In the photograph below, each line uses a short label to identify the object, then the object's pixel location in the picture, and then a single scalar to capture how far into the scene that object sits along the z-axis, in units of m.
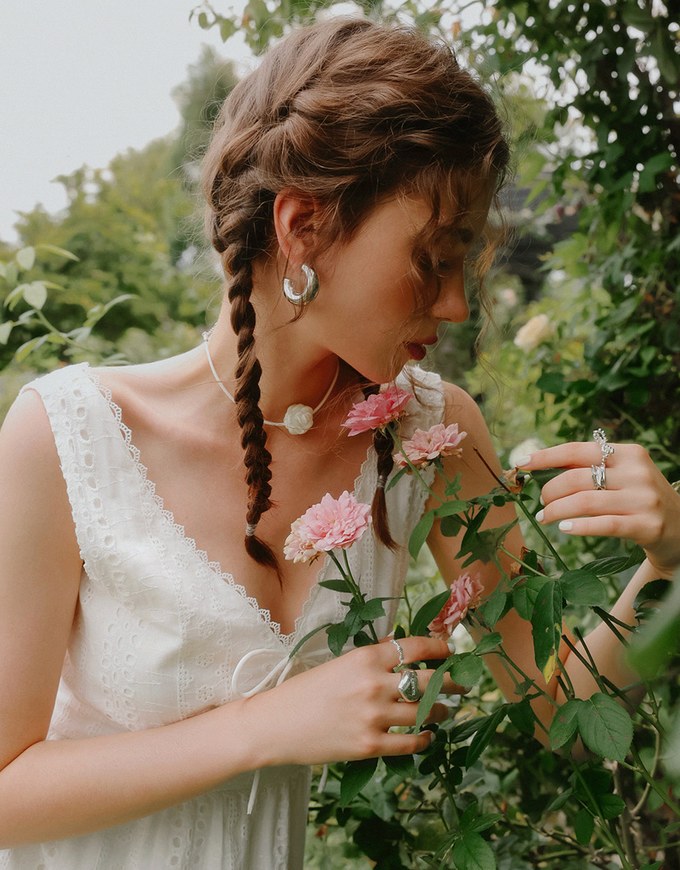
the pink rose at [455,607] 0.99
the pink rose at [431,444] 0.97
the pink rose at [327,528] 0.91
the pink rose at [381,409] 1.03
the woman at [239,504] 1.11
